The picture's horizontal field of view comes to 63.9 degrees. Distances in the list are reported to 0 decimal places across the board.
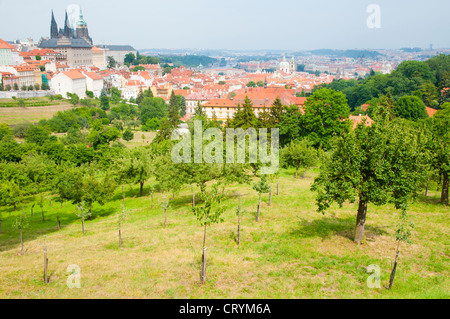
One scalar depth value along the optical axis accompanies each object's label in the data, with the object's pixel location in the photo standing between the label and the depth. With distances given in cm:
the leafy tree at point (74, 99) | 11726
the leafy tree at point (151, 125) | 9986
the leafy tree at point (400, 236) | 1261
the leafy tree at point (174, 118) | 6229
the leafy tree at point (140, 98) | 13462
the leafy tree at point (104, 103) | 12118
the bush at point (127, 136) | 8356
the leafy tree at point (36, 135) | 7412
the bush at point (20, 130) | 8050
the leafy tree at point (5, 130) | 7630
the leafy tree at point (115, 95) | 13850
